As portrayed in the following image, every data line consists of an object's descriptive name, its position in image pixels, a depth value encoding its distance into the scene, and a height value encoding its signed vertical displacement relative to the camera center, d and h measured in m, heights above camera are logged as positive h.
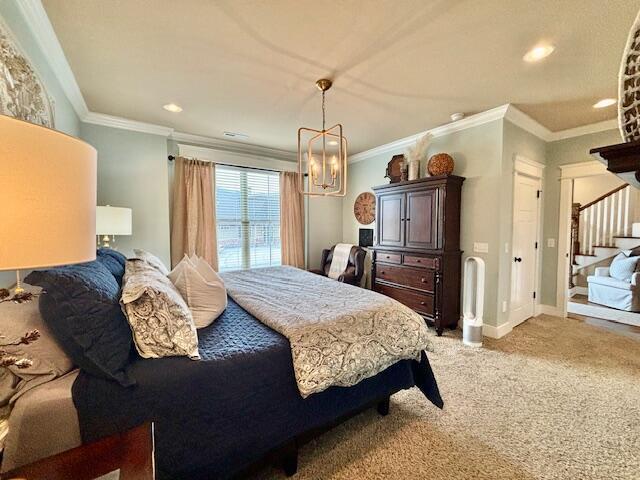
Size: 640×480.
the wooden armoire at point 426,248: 3.20 -0.21
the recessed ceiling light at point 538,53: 1.94 +1.34
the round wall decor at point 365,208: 4.70 +0.43
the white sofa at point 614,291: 3.96 -0.94
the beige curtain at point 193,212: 3.72 +0.28
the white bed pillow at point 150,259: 2.10 -0.24
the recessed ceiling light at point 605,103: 2.70 +1.34
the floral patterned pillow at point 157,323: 1.17 -0.42
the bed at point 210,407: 1.02 -0.75
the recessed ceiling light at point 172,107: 2.87 +1.36
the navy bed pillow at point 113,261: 1.70 -0.21
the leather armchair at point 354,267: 4.15 -0.58
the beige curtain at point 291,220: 4.62 +0.20
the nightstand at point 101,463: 0.71 -0.65
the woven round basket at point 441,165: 3.27 +0.83
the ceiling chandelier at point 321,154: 2.32 +1.33
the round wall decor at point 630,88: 0.58 +0.32
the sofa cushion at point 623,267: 4.16 -0.58
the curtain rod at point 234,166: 3.72 +1.03
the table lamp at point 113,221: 2.61 +0.10
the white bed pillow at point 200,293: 1.63 -0.40
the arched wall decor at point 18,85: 1.33 +0.84
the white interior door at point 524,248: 3.35 -0.22
